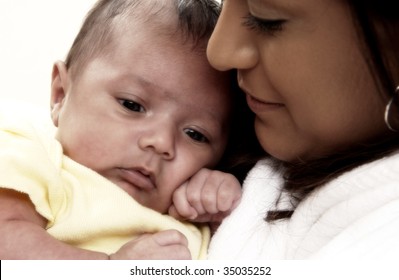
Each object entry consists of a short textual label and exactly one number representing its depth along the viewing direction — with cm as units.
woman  58
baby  62
